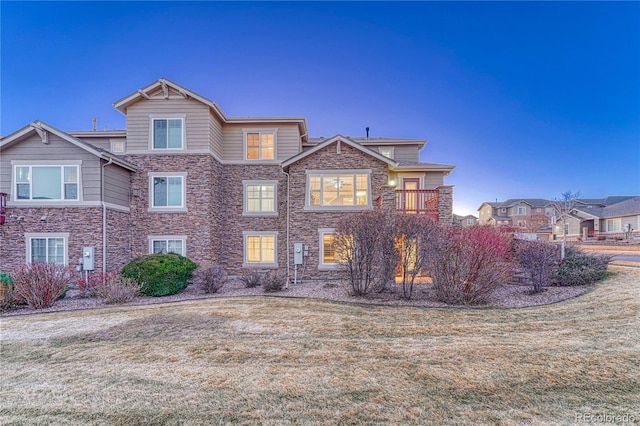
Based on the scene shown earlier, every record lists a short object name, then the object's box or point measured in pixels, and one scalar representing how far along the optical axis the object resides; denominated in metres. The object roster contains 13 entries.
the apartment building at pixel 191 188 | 11.62
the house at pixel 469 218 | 58.48
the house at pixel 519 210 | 44.83
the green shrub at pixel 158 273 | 9.91
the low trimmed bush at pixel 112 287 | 8.88
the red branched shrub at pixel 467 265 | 8.26
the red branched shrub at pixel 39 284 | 8.30
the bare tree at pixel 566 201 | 32.94
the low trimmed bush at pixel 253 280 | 11.39
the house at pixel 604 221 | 32.44
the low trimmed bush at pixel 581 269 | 9.59
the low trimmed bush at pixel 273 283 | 10.52
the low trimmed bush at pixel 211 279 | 10.32
